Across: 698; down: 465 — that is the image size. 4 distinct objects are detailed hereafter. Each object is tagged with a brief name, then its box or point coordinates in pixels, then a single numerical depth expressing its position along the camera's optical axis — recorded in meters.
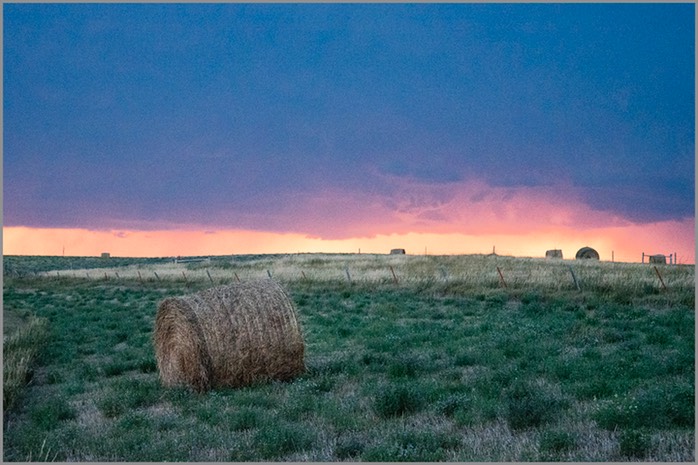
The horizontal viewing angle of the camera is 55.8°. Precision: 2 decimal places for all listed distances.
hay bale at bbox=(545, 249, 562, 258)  66.56
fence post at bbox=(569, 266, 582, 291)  26.00
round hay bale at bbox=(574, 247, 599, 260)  60.97
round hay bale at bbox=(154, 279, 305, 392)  12.16
